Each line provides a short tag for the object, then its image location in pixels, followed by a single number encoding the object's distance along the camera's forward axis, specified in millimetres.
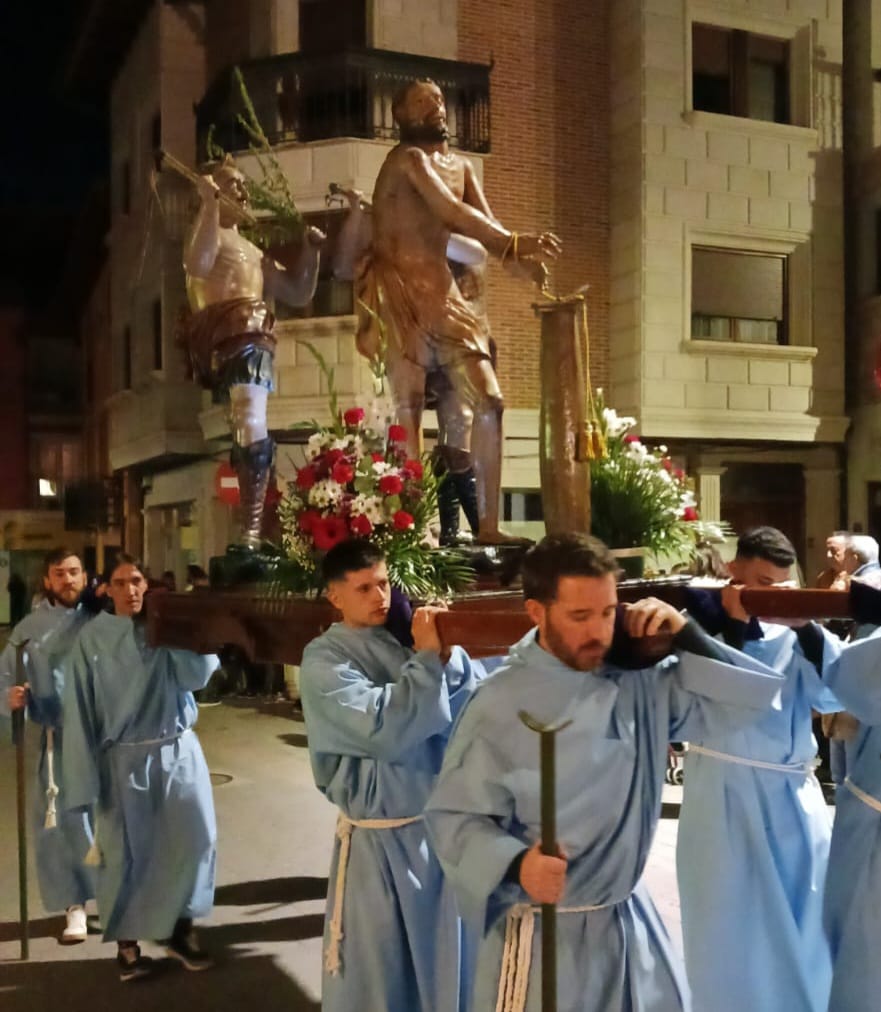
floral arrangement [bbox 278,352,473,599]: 4008
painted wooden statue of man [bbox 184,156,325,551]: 5133
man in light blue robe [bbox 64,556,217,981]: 4586
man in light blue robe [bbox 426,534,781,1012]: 2242
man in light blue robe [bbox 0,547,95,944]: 5293
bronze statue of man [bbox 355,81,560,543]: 4840
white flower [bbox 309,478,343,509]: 4051
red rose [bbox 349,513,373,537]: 3988
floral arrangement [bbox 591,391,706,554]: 4965
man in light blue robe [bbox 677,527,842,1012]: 3418
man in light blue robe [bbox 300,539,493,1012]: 3283
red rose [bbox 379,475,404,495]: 4024
